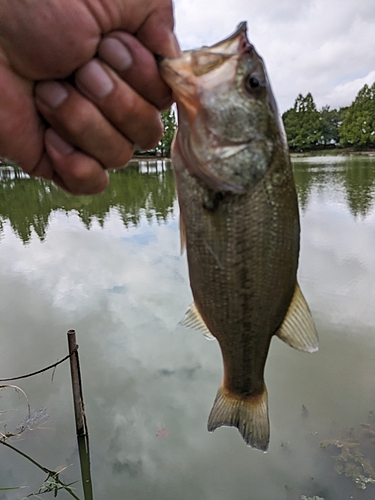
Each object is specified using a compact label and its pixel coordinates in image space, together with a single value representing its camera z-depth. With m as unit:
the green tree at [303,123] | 58.41
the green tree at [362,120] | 51.31
